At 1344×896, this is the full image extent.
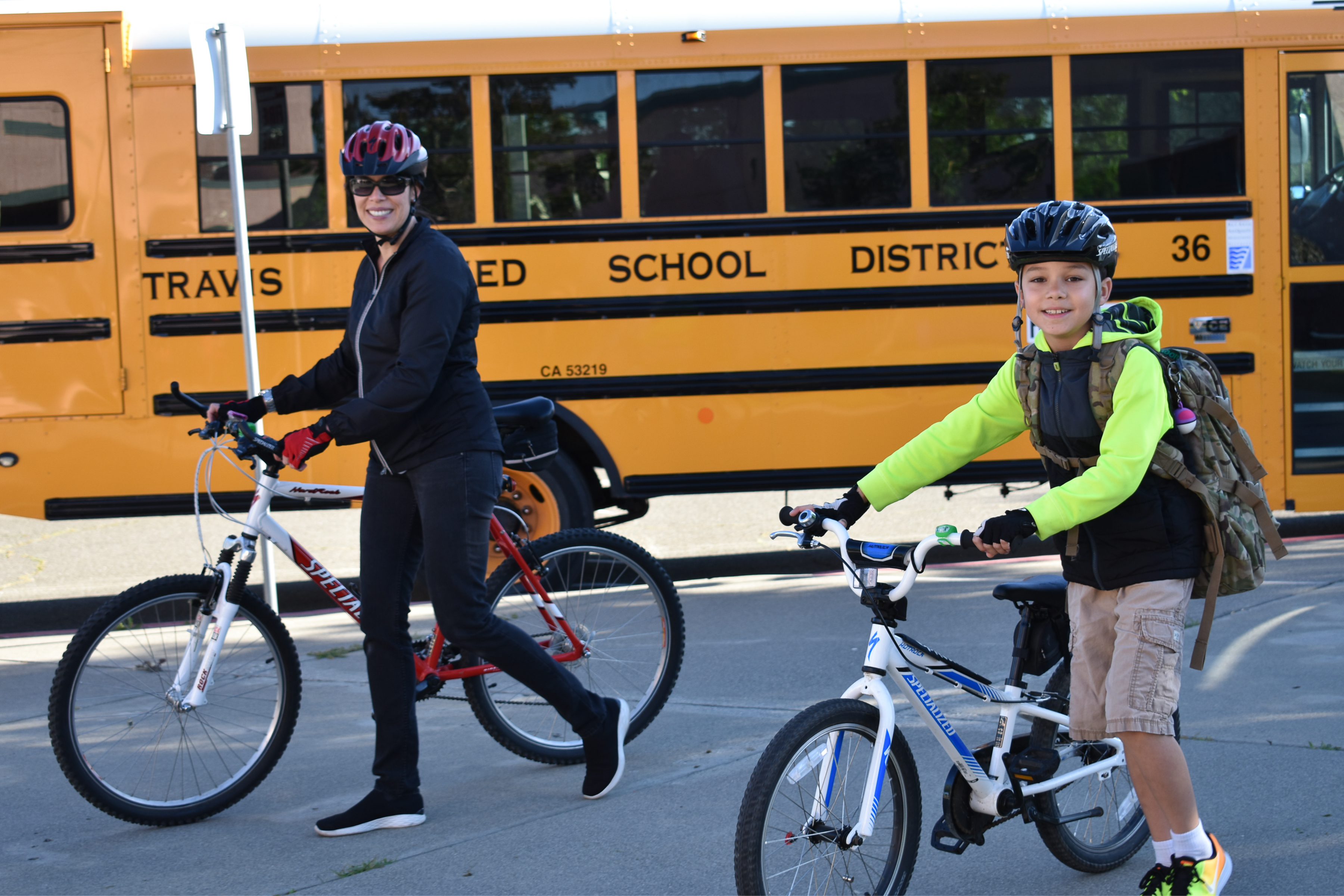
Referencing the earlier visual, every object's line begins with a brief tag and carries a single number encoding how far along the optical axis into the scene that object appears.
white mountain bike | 3.68
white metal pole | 5.66
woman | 3.45
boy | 2.57
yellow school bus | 6.42
